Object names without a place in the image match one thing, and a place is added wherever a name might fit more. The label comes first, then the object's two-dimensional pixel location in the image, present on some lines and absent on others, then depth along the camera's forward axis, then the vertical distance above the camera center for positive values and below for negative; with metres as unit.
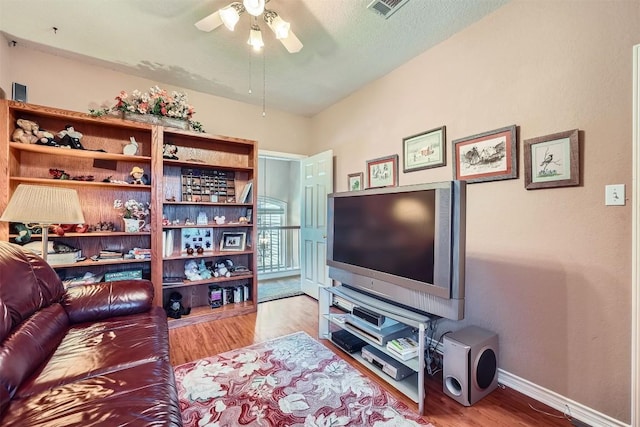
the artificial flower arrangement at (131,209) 2.78 +0.05
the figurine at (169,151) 2.89 +0.68
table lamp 1.72 +0.05
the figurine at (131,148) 2.68 +0.66
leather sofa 0.98 -0.71
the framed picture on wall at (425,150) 2.31 +0.59
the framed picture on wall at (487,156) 1.86 +0.44
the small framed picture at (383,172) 2.77 +0.47
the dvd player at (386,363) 1.81 -1.05
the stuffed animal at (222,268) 3.19 -0.65
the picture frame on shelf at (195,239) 3.12 -0.30
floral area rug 1.50 -1.14
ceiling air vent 1.83 +1.45
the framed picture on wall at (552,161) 1.58 +0.34
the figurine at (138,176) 2.78 +0.39
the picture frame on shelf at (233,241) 3.32 -0.34
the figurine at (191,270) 3.03 -0.65
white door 3.58 -0.05
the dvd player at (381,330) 1.89 -0.85
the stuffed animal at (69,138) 2.44 +0.69
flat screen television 1.58 -0.21
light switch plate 1.42 +0.11
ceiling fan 1.68 +1.27
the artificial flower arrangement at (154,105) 2.60 +1.11
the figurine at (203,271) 3.11 -0.67
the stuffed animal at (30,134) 2.22 +0.67
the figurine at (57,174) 2.44 +0.36
